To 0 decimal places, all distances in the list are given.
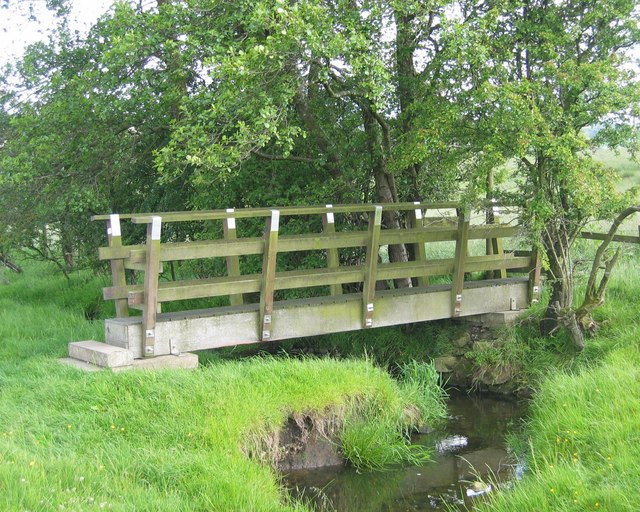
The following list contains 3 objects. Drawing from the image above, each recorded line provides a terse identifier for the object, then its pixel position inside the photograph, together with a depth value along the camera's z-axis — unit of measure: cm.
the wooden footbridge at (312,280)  924
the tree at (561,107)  951
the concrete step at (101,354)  884
